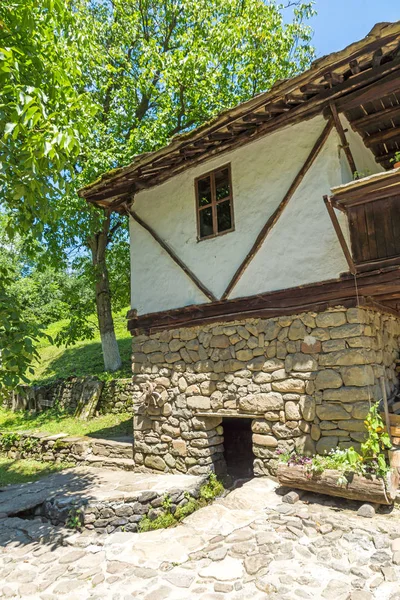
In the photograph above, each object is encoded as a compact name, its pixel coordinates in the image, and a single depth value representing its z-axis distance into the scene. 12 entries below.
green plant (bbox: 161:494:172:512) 5.20
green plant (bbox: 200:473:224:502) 5.63
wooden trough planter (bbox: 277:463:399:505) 4.12
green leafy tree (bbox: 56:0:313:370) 10.92
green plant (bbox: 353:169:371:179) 5.00
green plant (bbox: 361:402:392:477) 4.23
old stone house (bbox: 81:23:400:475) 4.67
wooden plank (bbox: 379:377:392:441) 4.48
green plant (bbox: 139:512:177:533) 4.97
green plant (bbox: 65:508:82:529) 5.11
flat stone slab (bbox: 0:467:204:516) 5.50
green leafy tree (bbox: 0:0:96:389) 3.75
